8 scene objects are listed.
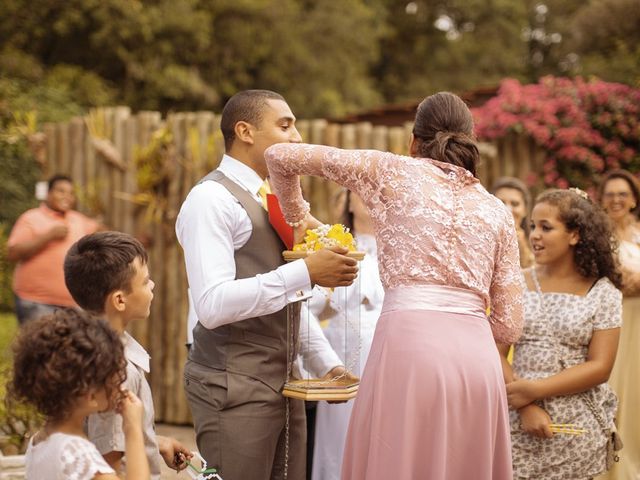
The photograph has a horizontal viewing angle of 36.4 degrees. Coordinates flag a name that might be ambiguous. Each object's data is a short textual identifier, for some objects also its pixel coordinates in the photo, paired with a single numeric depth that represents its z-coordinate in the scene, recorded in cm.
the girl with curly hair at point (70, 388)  282
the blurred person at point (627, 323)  604
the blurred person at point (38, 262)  814
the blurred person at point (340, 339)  537
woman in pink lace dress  334
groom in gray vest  351
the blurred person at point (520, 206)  635
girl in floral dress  444
